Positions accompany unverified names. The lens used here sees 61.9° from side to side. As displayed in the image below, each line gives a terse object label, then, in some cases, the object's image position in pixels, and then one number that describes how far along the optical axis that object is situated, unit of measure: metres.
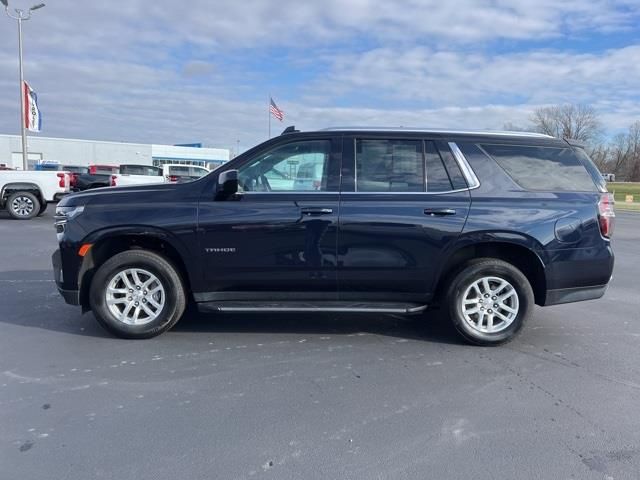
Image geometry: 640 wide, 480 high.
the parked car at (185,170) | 30.71
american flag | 21.98
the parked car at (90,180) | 21.22
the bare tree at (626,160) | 113.19
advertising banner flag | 24.42
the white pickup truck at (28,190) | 15.37
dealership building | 71.75
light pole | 23.61
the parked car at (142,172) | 20.73
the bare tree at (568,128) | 86.44
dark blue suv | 4.65
